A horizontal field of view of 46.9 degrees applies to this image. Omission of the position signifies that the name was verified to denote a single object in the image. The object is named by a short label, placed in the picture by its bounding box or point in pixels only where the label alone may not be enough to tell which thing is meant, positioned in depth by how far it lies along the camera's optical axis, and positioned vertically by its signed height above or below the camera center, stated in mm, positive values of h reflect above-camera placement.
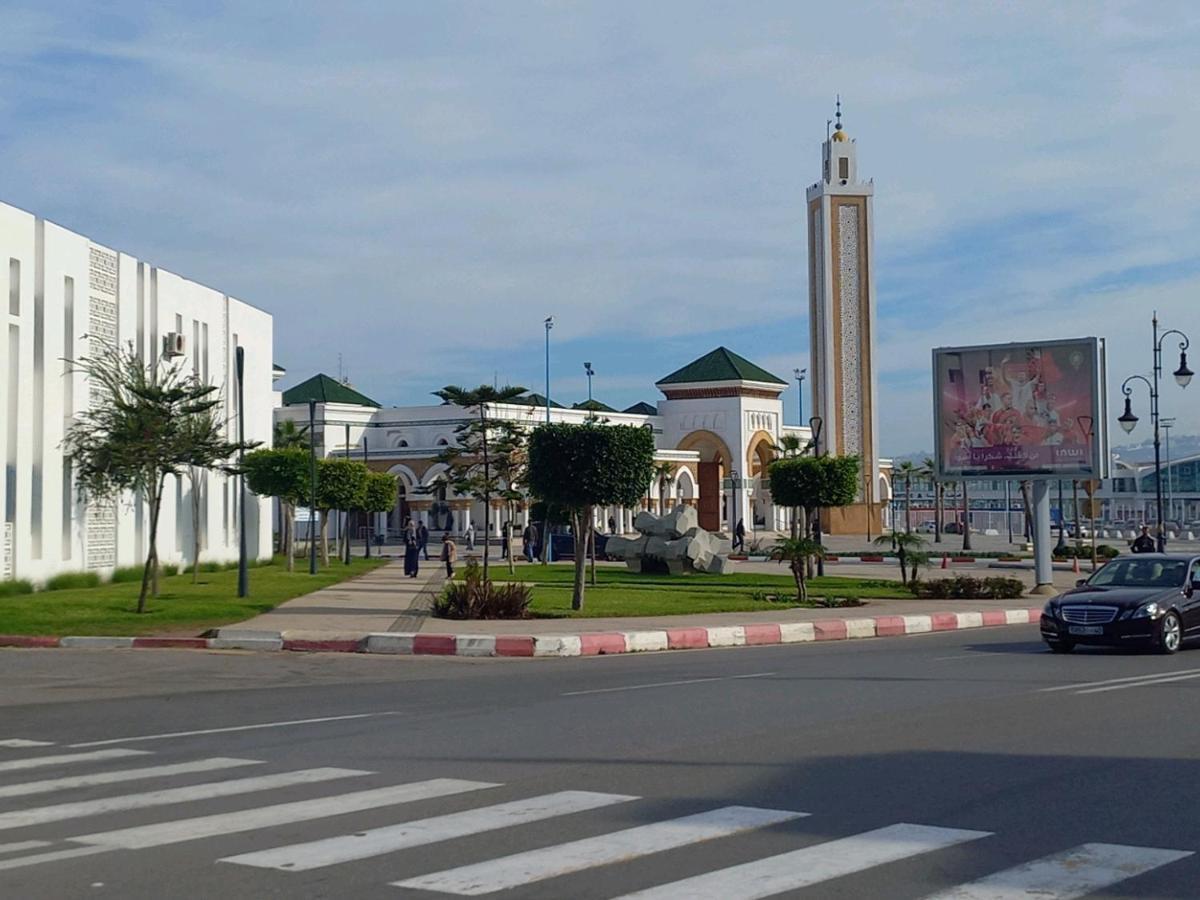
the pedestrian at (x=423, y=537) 49625 -1121
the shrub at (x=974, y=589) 32438 -2024
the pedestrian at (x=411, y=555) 40000 -1389
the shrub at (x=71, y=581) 29812 -1595
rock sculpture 41812 -1272
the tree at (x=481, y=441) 37562 +2053
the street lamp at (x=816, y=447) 41969 +1880
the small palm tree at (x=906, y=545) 33625 -997
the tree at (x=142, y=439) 24547 +1275
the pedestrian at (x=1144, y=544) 40844 -1216
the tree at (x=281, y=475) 43875 +1032
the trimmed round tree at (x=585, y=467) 25797 +735
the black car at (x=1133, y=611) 18281 -1447
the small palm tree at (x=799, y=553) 29309 -1031
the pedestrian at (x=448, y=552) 37162 -1239
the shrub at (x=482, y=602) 24359 -1692
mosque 85625 +5812
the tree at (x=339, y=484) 46406 +784
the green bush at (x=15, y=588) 27578 -1597
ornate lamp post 40594 +3017
